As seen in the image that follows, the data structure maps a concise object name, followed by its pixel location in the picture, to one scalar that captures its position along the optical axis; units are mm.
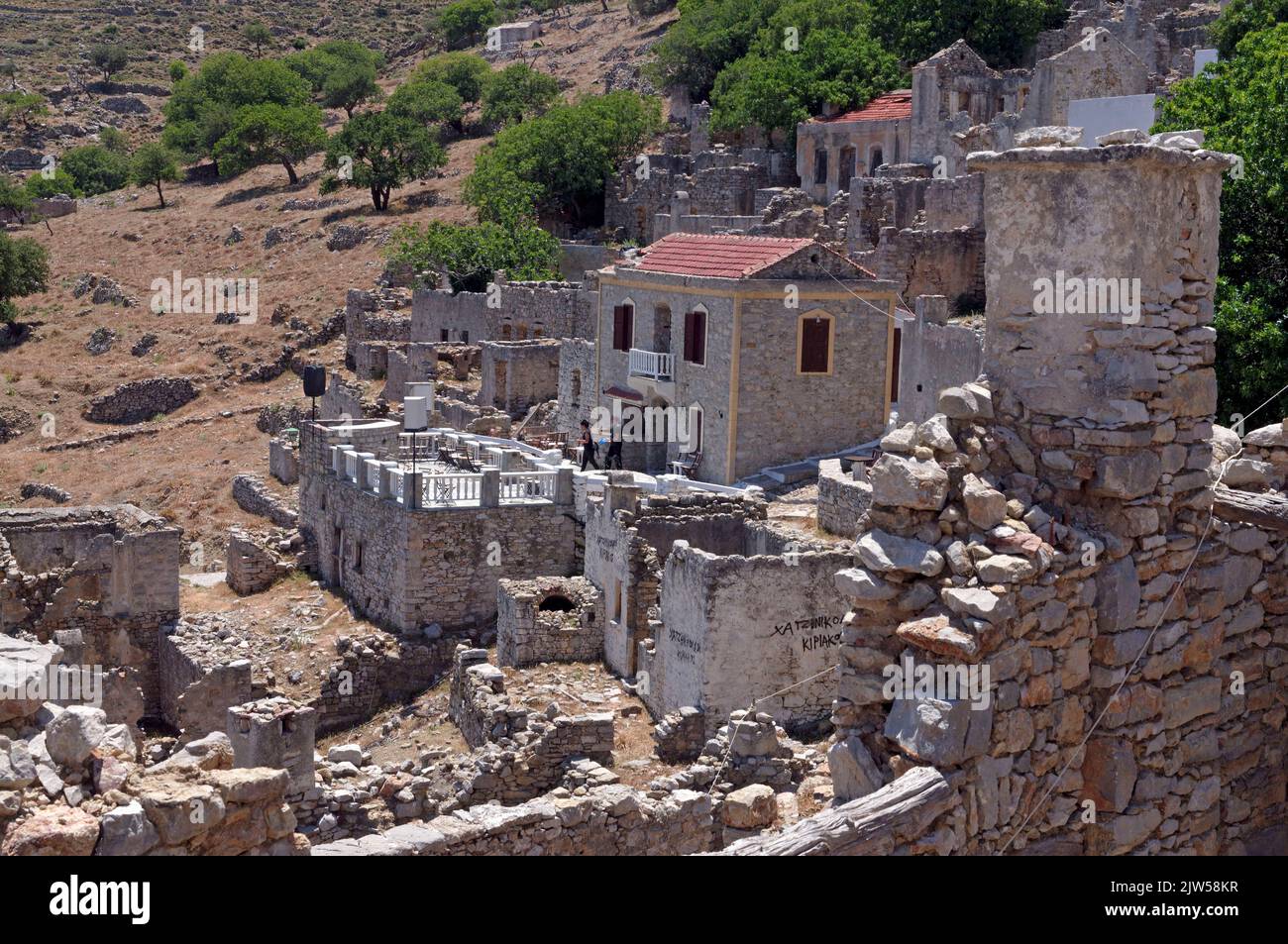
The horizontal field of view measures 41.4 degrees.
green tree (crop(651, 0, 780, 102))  58500
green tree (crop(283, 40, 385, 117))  83812
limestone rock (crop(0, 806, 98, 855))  6219
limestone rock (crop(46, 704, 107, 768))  6781
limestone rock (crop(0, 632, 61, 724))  7367
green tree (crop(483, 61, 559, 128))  66812
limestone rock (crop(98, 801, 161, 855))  6445
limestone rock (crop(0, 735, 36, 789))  6516
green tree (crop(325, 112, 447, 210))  60250
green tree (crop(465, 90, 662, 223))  51938
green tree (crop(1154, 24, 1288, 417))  20766
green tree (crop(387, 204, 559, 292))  44906
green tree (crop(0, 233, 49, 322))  55094
